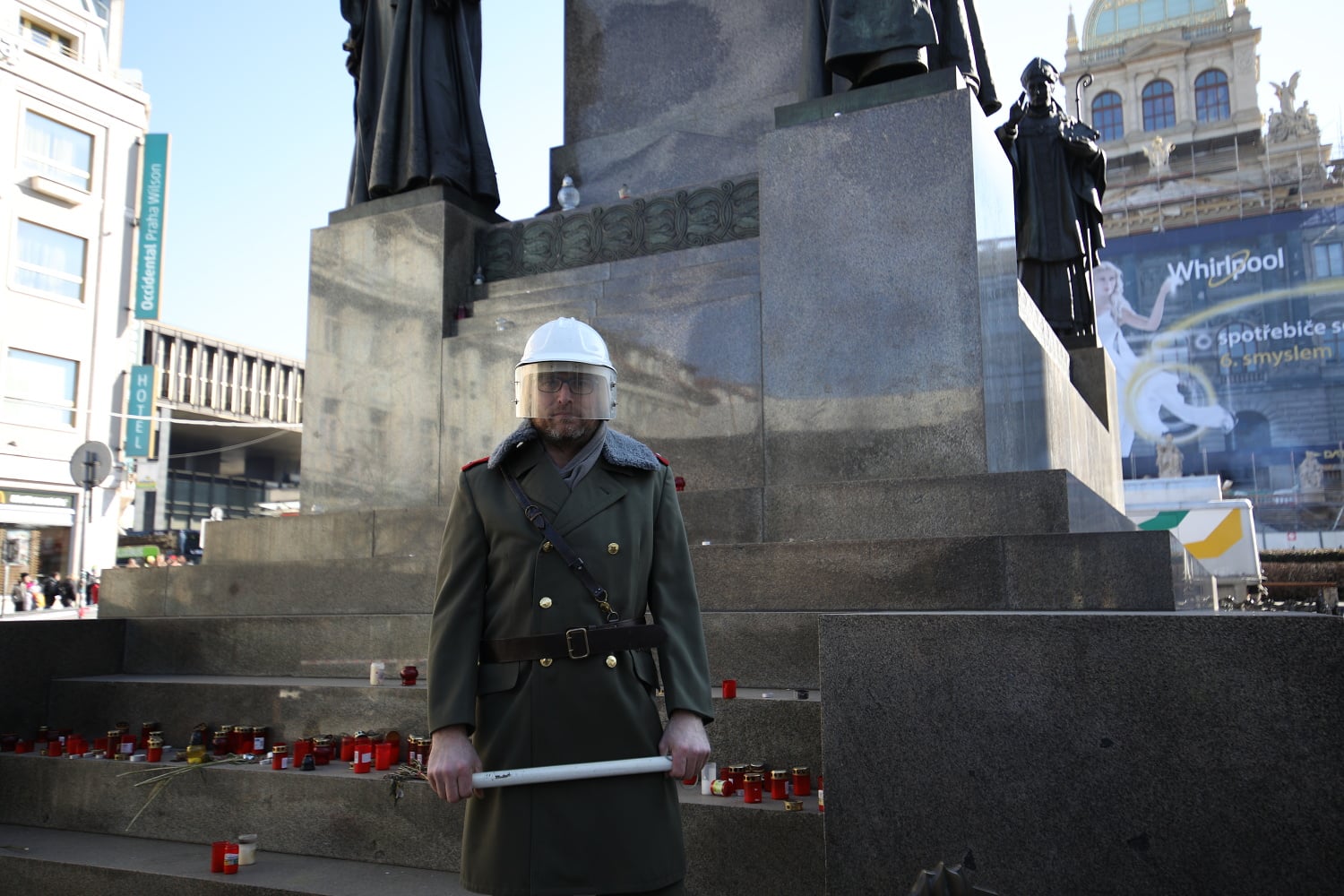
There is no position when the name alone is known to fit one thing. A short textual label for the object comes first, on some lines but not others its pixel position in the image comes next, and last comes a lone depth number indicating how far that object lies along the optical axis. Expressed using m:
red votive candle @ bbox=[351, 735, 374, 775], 4.83
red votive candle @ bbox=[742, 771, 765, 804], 4.05
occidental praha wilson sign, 39.59
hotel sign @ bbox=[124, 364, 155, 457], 38.75
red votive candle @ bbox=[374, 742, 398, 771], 4.89
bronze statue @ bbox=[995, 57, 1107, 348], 11.82
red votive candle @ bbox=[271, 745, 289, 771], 5.05
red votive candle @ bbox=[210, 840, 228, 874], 4.39
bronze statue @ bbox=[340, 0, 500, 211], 8.95
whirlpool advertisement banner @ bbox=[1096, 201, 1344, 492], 48.91
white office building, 34.38
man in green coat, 2.73
